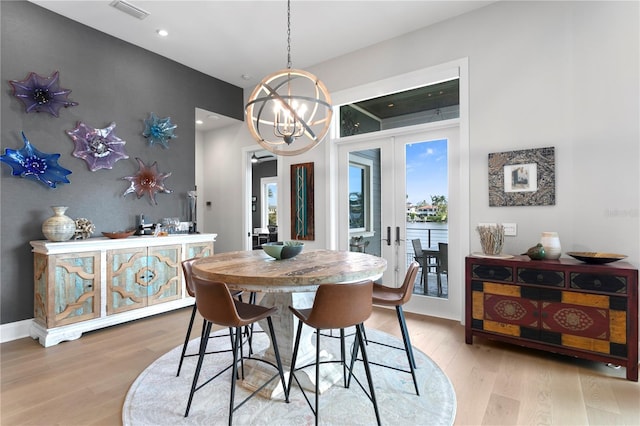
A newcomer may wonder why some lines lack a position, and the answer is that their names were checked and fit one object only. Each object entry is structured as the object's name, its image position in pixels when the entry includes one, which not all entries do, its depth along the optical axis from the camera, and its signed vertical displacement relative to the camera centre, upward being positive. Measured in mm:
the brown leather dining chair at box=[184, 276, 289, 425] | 1739 -596
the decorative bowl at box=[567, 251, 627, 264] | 2407 -360
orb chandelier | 2303 +787
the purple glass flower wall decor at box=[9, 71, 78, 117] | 3145 +1227
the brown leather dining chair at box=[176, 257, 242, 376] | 2474 -513
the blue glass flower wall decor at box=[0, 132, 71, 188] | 3070 +484
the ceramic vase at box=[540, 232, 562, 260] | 2676 -303
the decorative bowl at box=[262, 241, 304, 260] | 2273 -280
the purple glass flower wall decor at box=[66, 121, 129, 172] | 3545 +785
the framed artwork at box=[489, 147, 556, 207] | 2932 +316
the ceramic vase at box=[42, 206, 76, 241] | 3104 -141
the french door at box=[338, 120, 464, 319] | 3590 +132
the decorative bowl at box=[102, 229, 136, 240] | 3561 -254
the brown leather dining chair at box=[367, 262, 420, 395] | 2201 -635
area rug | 1854 -1215
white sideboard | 3006 -747
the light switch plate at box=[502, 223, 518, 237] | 3094 -182
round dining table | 1745 -371
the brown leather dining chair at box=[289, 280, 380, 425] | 1705 -528
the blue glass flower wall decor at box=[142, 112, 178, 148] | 4184 +1102
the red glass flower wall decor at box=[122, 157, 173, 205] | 4055 +409
